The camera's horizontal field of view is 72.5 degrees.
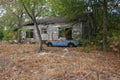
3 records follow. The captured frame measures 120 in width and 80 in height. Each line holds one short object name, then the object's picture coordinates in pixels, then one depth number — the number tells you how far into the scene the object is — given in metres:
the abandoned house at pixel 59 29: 9.49
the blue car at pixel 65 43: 8.80
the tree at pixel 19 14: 10.29
